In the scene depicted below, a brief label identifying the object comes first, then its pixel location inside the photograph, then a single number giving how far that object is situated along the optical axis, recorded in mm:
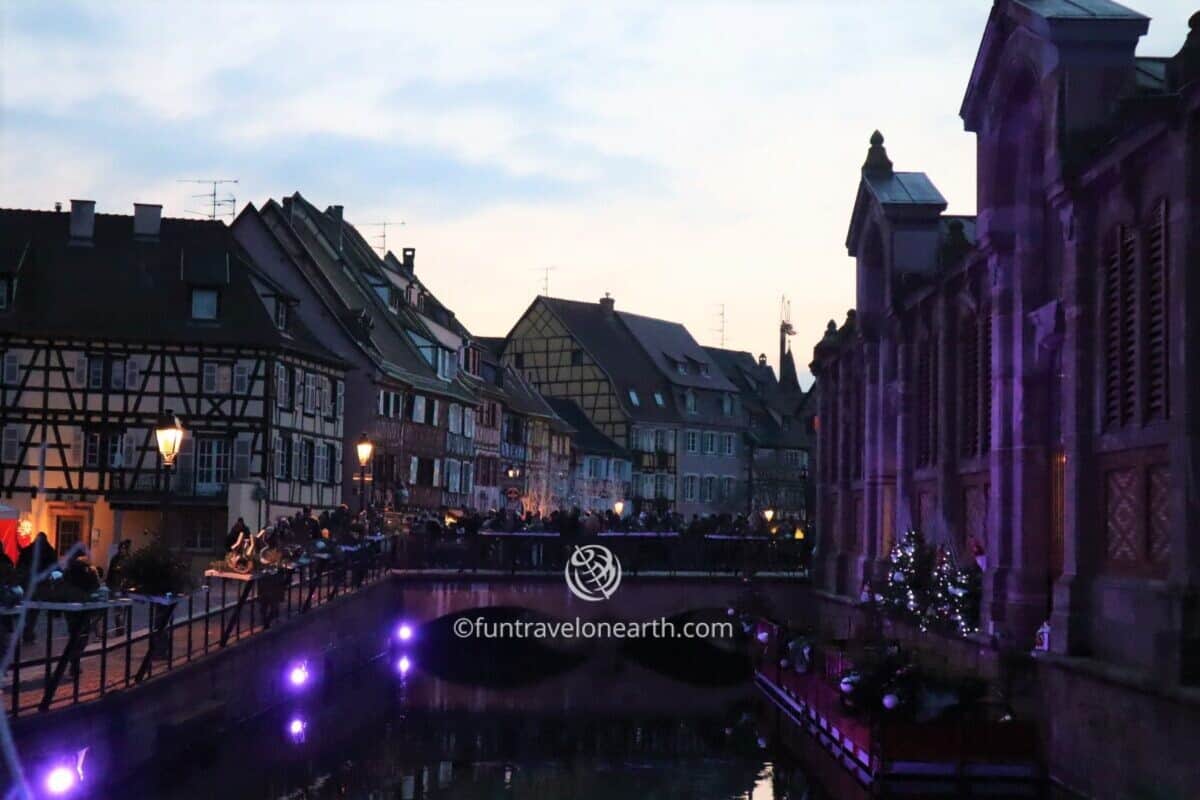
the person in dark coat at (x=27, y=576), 26288
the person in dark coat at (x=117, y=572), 28828
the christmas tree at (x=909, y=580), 37094
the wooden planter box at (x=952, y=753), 26578
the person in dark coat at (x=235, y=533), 40566
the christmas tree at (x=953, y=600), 33250
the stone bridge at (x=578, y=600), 55125
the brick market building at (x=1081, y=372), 22625
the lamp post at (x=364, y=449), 45531
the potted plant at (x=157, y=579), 28328
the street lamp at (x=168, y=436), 28578
